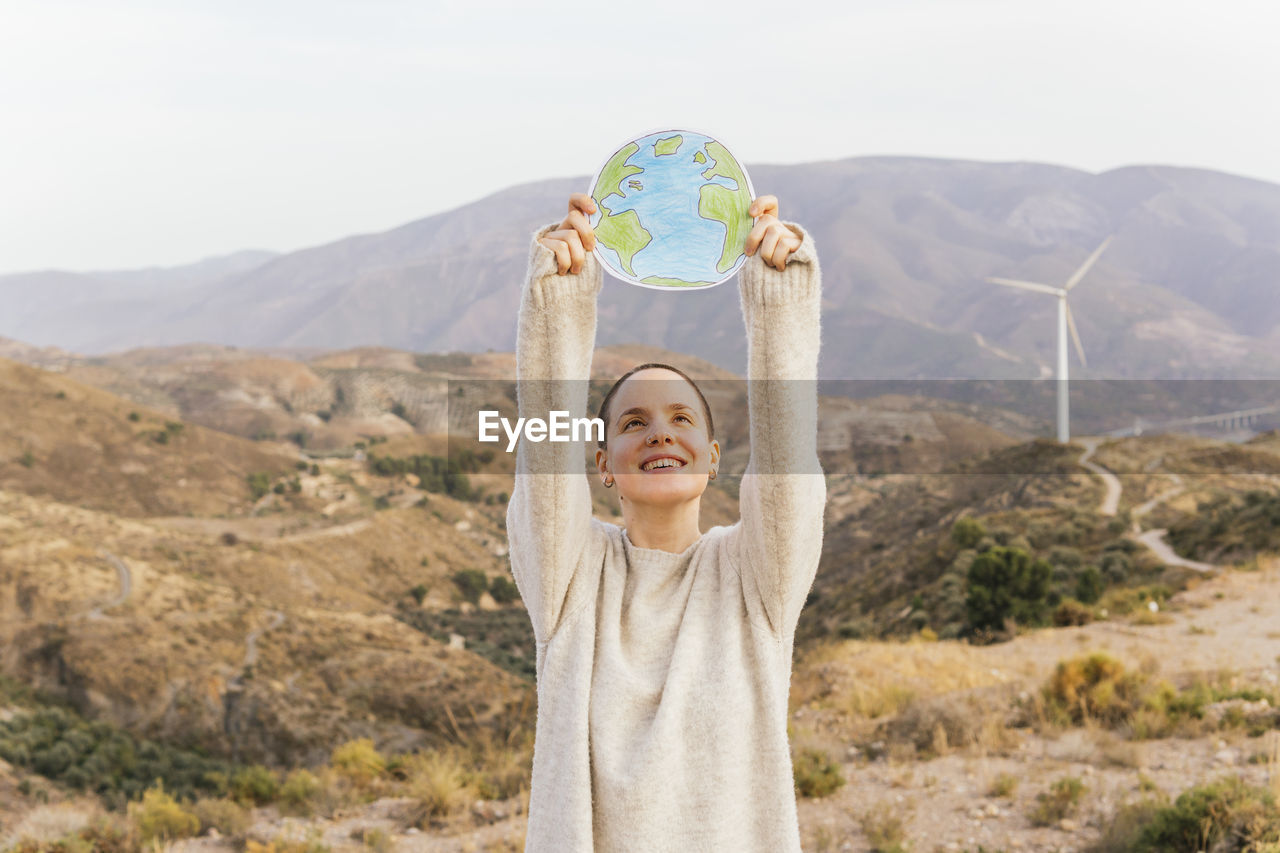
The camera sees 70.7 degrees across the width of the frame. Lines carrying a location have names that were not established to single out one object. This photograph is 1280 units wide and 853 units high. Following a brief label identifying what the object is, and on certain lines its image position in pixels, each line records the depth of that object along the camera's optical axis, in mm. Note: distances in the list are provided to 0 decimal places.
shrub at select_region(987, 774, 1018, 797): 8500
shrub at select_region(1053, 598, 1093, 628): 19859
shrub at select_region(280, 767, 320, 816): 10703
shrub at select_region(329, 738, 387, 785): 11389
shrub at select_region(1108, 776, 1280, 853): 6578
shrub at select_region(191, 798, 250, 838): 9711
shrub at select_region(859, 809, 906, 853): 7523
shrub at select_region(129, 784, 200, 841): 9203
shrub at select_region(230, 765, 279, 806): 11078
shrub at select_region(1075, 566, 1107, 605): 24188
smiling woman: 2598
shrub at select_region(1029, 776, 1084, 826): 7855
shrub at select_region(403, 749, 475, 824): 9414
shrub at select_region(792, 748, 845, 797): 9211
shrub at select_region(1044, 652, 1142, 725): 10570
